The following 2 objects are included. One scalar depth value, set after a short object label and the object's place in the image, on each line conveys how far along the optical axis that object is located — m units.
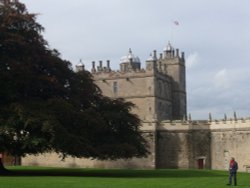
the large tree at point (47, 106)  34.28
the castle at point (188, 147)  54.53
